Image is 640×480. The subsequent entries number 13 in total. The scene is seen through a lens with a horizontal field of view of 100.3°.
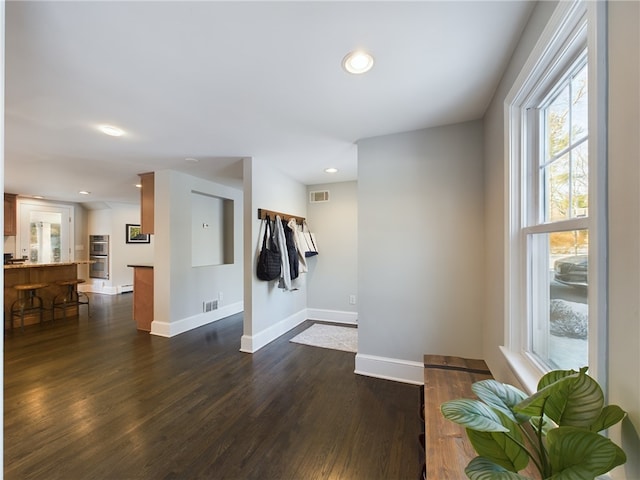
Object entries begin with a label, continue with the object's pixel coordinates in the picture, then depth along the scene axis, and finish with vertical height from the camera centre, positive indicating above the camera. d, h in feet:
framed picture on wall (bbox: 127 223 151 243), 22.98 +0.30
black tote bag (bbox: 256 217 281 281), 10.37 -0.80
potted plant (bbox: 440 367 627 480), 1.89 -1.48
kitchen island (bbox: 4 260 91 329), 13.20 -2.22
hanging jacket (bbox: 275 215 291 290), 11.25 -0.82
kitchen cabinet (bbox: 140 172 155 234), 12.37 +1.76
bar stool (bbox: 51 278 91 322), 14.83 -3.34
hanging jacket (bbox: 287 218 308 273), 12.45 -0.35
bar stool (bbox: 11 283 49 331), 13.06 -3.18
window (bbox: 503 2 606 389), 2.45 +0.51
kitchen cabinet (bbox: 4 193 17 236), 17.37 +1.66
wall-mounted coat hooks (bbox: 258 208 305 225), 10.62 +1.08
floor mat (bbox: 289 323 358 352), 10.82 -4.28
